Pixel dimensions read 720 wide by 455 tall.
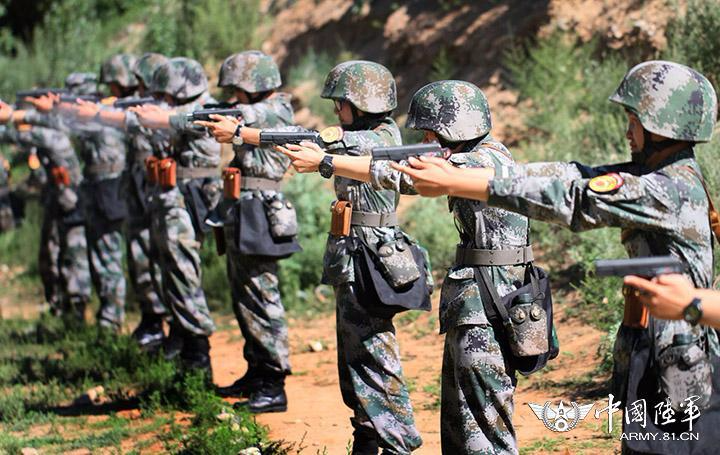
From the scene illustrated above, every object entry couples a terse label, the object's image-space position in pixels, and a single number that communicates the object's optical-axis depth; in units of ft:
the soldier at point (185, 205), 53.31
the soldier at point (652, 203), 26.03
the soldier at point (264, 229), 47.88
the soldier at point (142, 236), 59.47
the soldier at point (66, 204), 70.03
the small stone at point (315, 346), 61.82
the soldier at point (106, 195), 65.21
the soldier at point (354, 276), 37.55
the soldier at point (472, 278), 31.55
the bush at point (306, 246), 71.82
